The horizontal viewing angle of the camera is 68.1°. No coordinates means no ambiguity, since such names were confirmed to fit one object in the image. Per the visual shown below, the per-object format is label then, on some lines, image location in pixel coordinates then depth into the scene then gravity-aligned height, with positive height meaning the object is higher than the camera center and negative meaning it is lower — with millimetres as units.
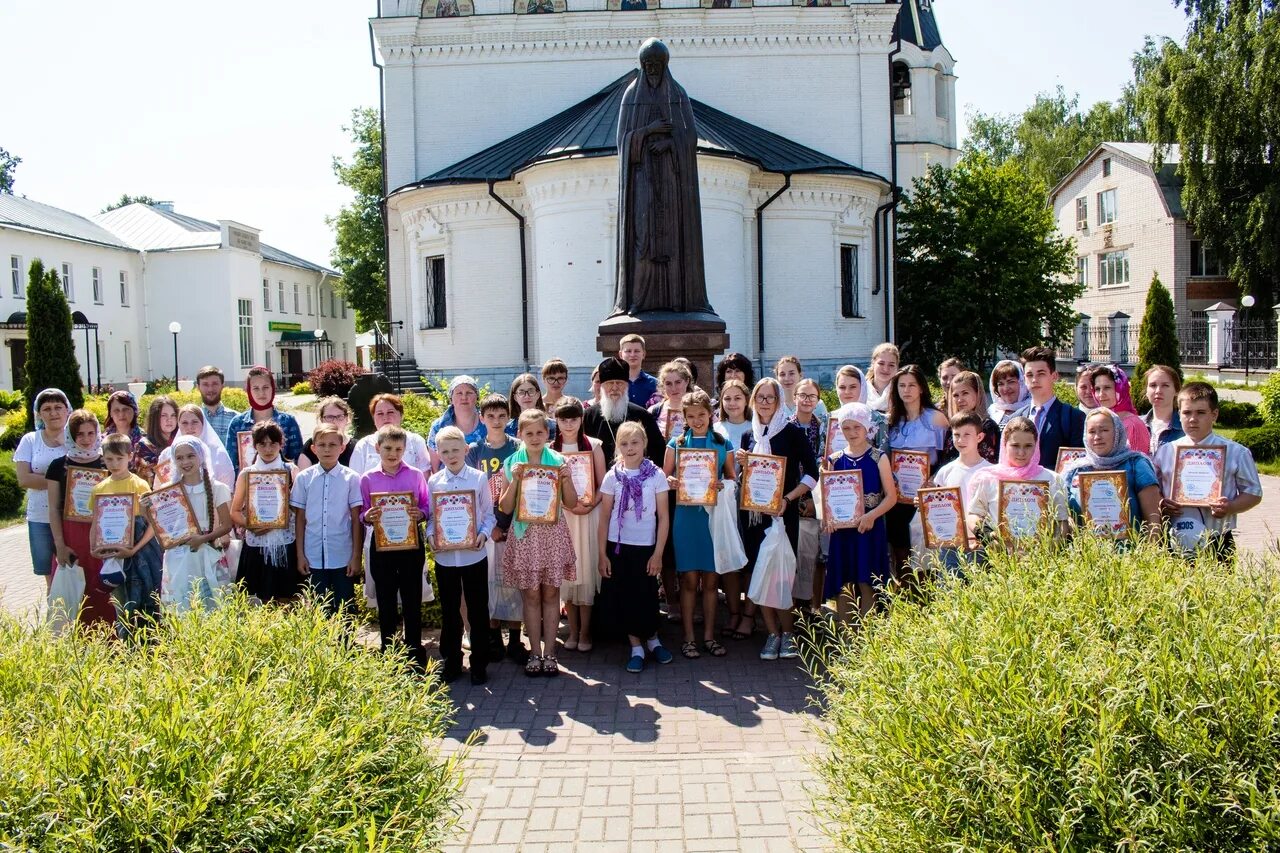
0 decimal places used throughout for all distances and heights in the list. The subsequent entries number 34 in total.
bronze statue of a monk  10188 +2041
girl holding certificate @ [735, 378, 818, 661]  6328 -549
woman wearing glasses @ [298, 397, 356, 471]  6551 -166
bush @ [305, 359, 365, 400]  28078 +594
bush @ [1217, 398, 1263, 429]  19250 -821
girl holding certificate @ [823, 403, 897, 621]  6020 -921
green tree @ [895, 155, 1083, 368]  24875 +3055
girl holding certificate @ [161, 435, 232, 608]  5910 -819
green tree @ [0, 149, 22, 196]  55688 +13962
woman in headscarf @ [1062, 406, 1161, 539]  5387 -500
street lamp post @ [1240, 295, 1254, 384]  30119 +2290
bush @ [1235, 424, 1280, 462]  15695 -1127
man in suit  6297 -230
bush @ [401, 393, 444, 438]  10469 -235
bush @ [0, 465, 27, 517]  14260 -1342
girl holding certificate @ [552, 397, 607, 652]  6307 -985
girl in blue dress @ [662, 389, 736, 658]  6332 -878
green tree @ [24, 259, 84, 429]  23047 +1567
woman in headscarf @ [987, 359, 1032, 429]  6641 -79
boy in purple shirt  5906 -1003
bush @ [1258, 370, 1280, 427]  16797 -494
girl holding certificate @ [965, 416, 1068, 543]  5344 -547
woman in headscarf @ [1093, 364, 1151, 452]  6254 -158
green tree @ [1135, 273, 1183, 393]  23359 +1058
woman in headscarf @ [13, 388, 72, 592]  6617 -419
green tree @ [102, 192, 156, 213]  75688 +16283
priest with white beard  6707 -161
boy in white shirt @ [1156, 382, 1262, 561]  5477 -631
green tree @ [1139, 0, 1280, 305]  32406 +8940
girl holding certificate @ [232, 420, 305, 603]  6051 -799
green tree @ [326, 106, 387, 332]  42406 +7677
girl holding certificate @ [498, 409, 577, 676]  6012 -938
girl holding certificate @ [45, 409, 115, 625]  6219 -633
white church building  22047 +5651
